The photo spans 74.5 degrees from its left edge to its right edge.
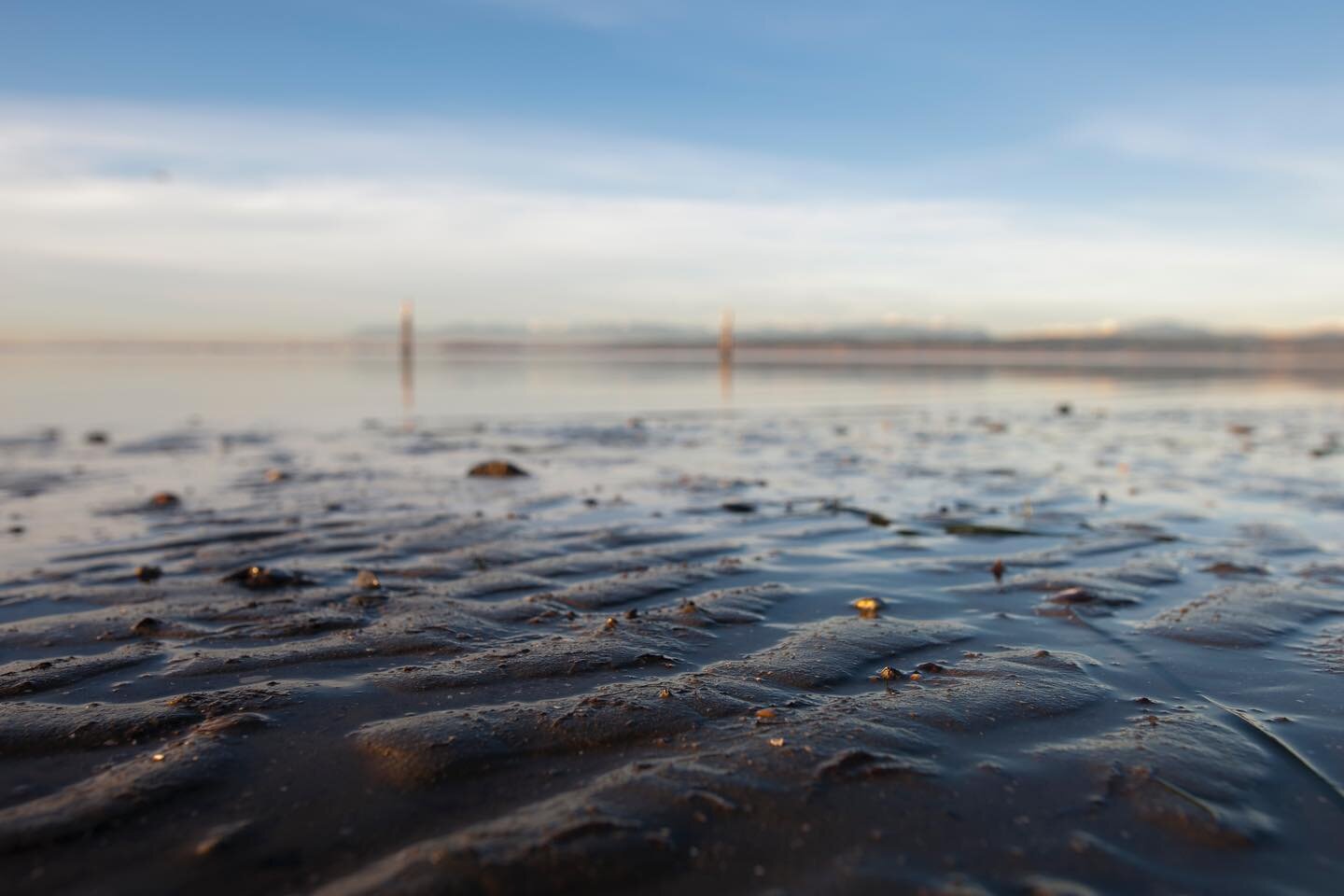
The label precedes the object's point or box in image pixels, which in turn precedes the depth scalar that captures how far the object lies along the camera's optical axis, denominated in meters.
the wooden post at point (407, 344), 48.36
